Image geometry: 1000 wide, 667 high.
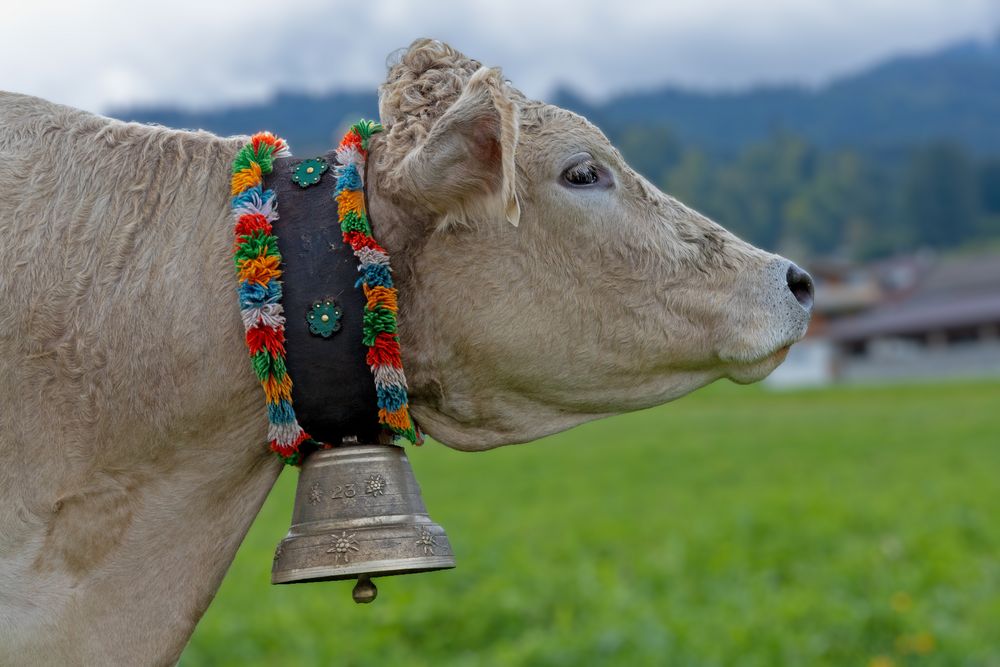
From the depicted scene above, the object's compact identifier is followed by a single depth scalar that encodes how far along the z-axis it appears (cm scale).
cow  240
